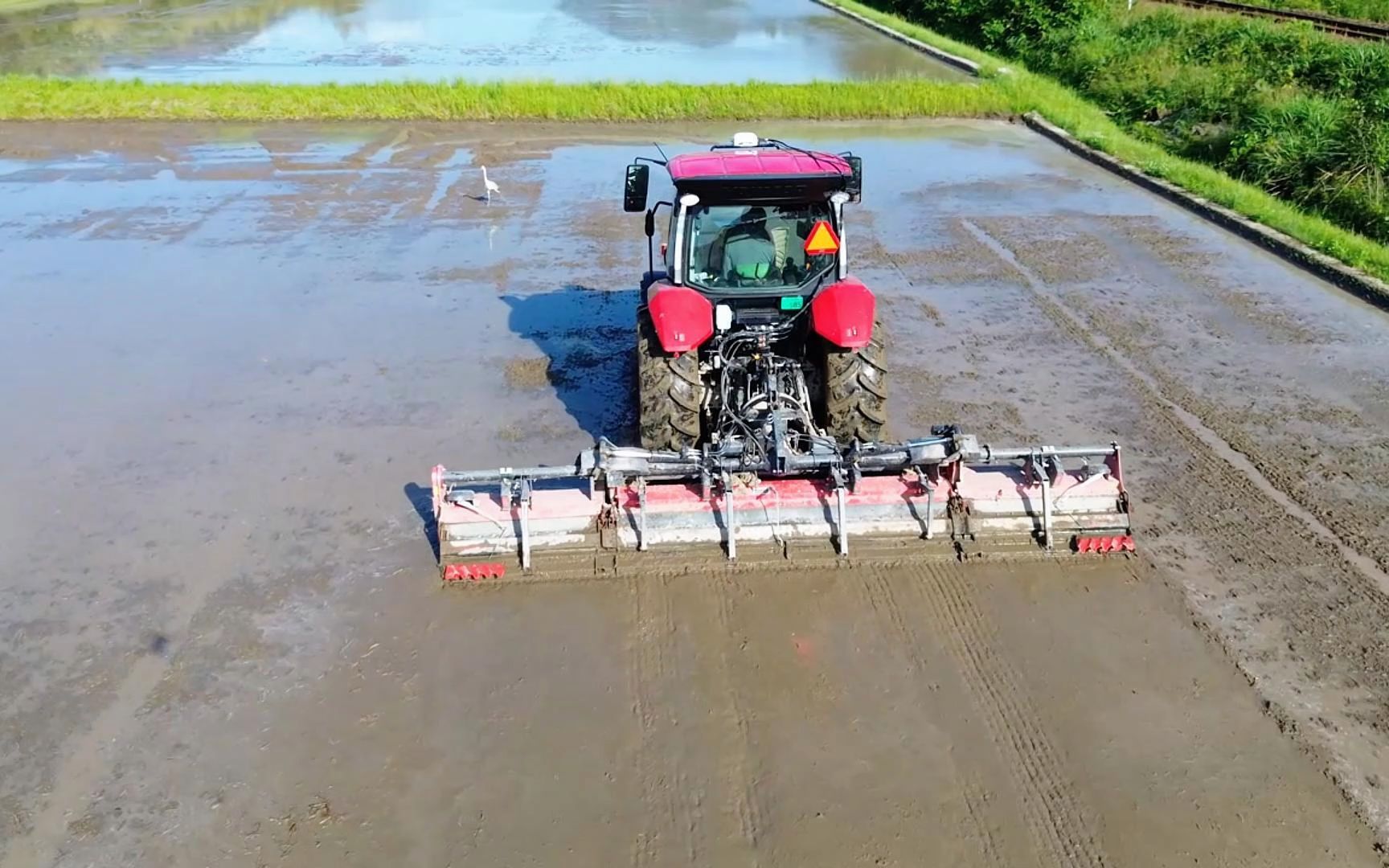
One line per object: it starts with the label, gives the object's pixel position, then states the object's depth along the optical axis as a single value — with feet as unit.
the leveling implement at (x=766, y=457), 19.53
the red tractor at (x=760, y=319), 20.15
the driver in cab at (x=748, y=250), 21.13
